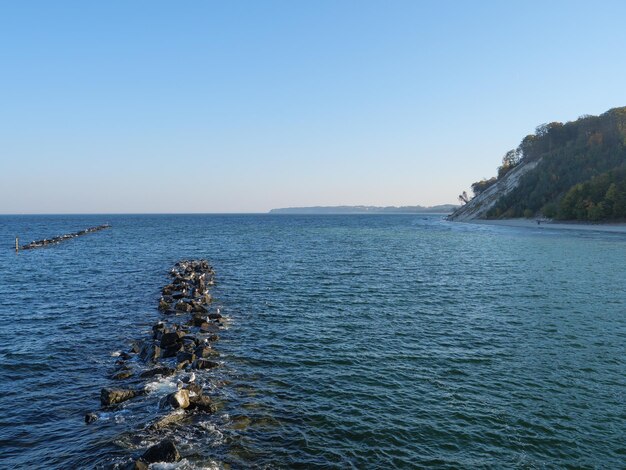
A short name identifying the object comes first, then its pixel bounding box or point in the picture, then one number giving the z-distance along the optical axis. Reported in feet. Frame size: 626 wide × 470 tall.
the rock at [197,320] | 101.32
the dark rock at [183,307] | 117.02
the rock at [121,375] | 68.69
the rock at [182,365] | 73.33
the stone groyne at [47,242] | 295.11
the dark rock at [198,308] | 114.71
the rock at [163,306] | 117.45
